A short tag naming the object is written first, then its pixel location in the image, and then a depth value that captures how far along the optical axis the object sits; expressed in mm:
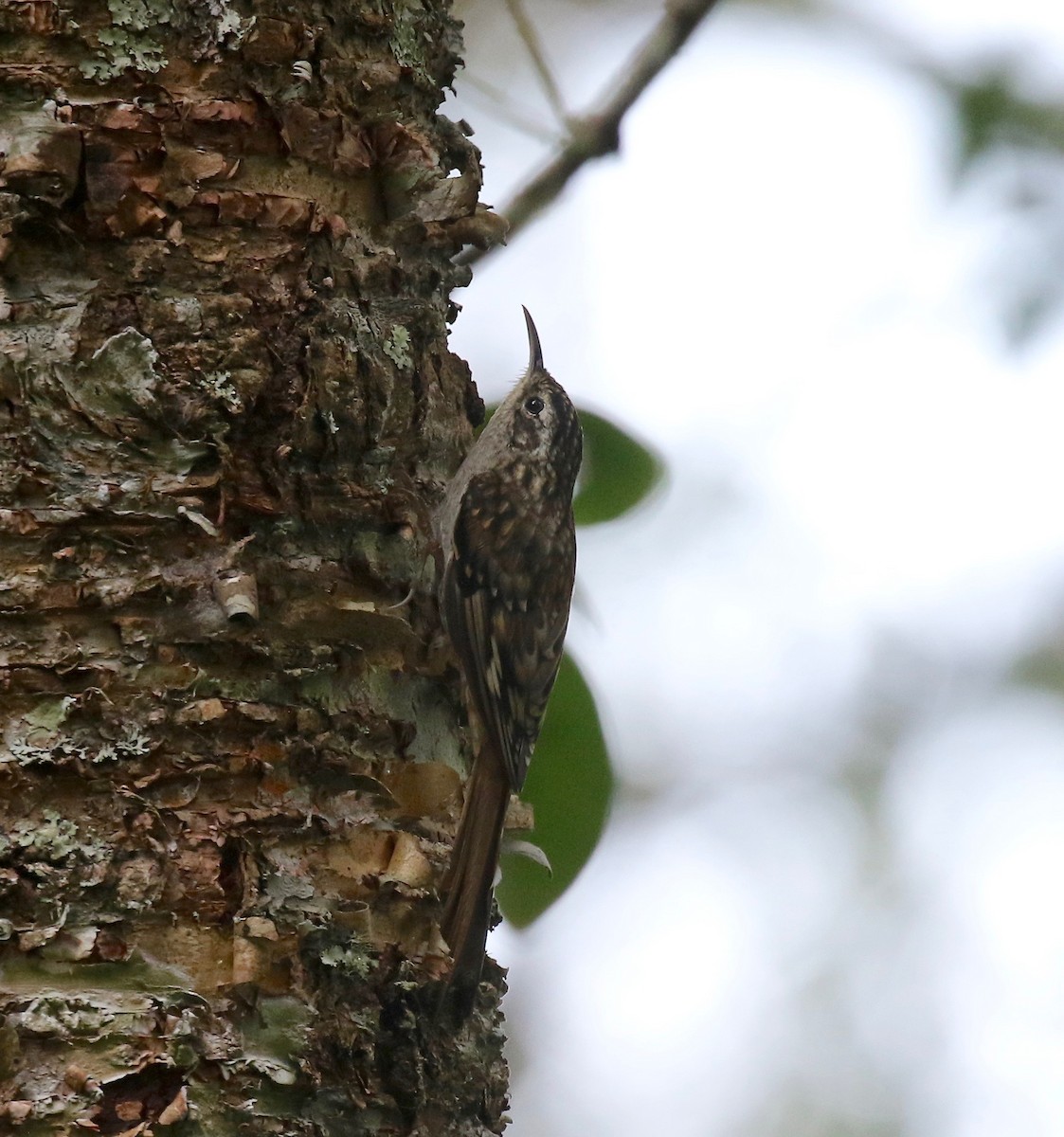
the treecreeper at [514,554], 5423
